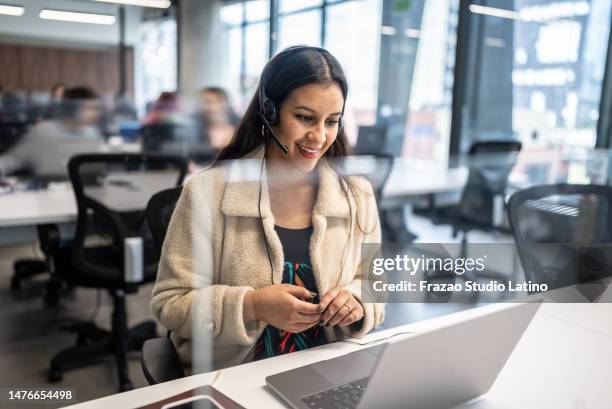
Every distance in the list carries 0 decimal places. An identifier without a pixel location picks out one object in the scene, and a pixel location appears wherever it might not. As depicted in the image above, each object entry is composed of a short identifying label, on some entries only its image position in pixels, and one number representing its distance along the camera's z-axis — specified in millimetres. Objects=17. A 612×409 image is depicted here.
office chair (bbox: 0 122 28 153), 2021
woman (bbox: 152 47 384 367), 1051
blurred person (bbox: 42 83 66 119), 2457
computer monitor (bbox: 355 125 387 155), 2670
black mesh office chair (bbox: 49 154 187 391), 1661
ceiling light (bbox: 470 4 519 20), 3594
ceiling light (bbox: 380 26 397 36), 3259
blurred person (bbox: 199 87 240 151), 1888
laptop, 671
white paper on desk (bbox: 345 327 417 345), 1038
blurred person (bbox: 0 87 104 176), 2074
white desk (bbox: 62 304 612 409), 841
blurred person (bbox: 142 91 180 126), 2653
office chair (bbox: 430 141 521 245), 2838
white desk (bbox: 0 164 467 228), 1876
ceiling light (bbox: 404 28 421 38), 4031
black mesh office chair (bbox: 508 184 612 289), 1293
